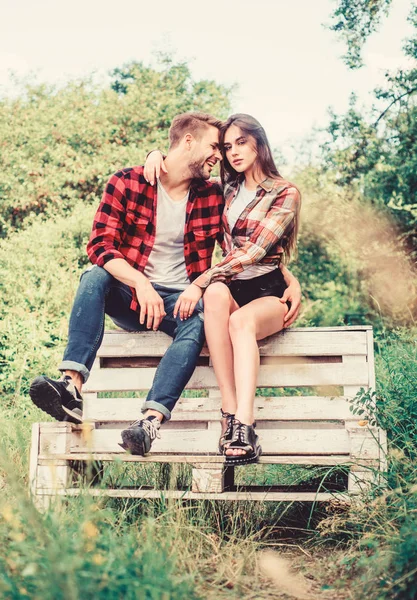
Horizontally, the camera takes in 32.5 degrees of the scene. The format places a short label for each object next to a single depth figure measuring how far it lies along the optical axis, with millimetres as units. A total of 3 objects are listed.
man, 2912
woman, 2844
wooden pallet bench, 2691
